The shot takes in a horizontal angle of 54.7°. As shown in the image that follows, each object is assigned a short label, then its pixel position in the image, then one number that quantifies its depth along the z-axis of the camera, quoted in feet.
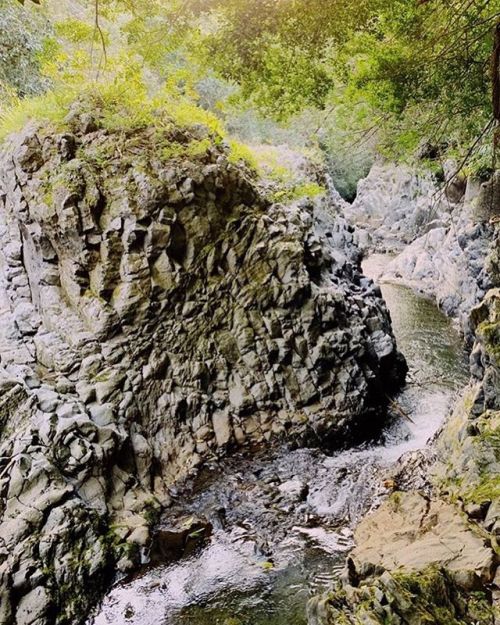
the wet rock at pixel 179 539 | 26.37
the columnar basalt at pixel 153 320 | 31.17
